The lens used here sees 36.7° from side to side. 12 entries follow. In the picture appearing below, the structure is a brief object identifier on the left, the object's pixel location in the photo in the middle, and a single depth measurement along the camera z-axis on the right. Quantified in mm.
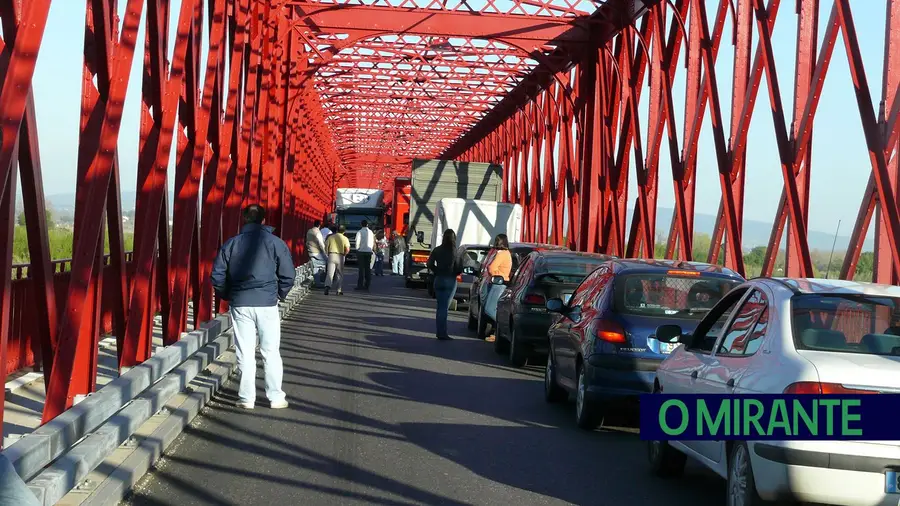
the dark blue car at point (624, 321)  10586
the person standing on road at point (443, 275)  19484
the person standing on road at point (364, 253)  31828
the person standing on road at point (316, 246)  31531
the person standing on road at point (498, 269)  19516
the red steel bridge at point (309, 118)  8812
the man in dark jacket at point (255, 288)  11633
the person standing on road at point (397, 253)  45531
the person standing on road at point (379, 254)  47444
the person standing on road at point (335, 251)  30672
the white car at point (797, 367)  6164
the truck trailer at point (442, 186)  38719
